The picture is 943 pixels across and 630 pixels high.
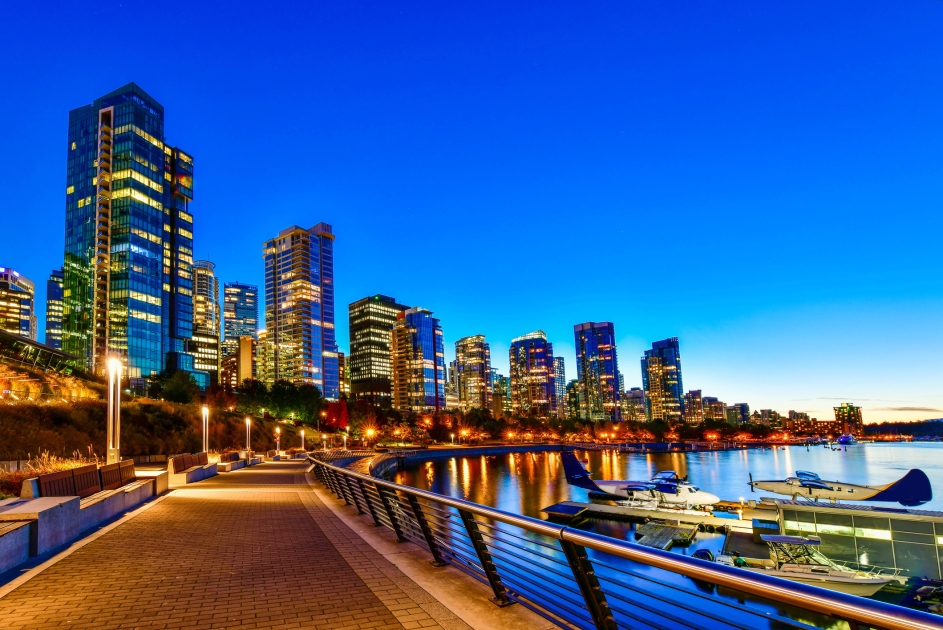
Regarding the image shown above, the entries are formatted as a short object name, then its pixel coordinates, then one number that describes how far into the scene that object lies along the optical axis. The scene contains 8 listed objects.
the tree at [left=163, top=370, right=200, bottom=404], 83.88
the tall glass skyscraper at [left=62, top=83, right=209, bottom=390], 108.00
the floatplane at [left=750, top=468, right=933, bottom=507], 38.25
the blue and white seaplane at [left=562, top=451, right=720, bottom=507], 39.47
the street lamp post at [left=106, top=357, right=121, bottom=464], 16.53
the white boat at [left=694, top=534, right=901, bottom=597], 21.48
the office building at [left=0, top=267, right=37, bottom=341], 182.38
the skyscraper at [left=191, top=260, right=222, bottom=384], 158.75
